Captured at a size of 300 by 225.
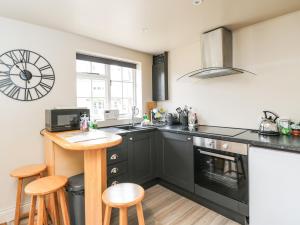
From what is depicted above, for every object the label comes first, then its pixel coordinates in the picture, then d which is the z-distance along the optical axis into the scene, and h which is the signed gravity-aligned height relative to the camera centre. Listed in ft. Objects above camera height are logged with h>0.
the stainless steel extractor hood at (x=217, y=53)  7.23 +2.49
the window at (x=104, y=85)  8.75 +1.58
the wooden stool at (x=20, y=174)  5.67 -1.96
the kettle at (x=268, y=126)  6.12 -0.56
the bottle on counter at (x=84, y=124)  6.44 -0.39
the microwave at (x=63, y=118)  6.30 -0.17
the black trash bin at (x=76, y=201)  4.91 -2.49
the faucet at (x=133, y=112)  9.90 +0.04
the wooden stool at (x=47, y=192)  4.35 -1.94
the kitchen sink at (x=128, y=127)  9.29 -0.78
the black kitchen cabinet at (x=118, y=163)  7.09 -2.12
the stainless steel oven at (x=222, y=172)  5.78 -2.27
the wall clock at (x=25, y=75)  6.27 +1.51
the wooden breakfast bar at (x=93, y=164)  4.25 -1.31
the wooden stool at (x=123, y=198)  3.76 -1.91
